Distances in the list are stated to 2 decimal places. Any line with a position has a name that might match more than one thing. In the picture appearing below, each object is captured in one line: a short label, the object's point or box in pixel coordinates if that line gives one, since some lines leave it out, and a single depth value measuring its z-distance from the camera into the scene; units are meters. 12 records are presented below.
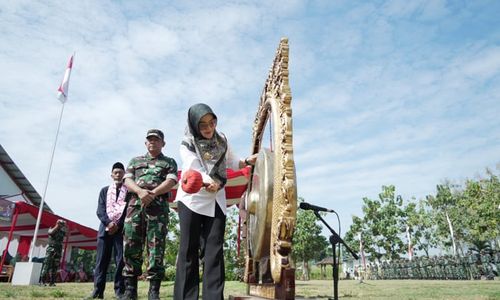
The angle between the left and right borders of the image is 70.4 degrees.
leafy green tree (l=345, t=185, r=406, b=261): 35.88
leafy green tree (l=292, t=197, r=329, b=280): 34.72
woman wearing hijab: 2.53
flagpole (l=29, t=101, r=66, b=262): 9.35
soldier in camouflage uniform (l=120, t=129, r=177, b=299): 3.42
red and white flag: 11.18
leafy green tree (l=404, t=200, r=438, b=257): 36.22
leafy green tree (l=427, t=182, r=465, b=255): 36.66
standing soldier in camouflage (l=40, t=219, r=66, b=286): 8.86
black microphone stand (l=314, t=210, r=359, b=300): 3.17
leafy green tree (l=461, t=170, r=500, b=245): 24.36
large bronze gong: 2.43
